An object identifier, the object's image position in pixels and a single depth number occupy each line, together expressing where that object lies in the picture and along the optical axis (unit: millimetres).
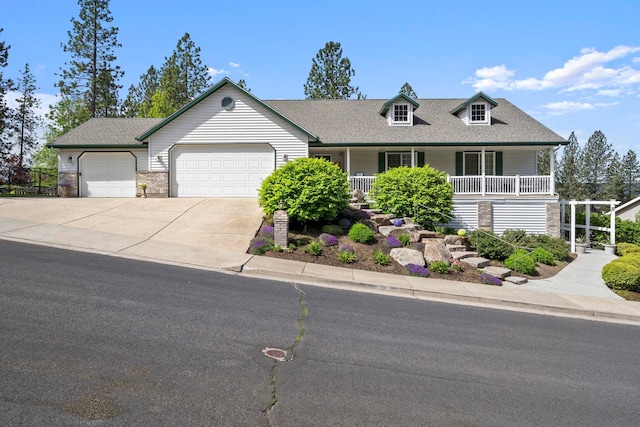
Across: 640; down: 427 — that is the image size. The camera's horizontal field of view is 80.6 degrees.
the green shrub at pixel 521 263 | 12623
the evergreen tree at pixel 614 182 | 43938
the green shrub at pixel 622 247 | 16677
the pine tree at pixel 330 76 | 40062
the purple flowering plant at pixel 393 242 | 12547
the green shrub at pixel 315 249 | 11492
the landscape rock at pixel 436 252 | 11945
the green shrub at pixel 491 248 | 14156
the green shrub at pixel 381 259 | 11359
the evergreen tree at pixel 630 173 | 46128
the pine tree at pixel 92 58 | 34031
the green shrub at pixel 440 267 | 11195
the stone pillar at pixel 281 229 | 11758
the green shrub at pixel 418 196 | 15227
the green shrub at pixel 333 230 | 13148
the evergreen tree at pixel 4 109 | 29875
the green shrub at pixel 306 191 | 12664
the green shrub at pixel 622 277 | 11045
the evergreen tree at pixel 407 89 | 40444
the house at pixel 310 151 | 18734
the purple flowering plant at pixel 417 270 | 10875
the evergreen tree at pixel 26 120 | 37344
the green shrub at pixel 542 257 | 14297
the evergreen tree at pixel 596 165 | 46219
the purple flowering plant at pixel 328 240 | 12289
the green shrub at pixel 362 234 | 12641
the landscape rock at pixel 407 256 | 11453
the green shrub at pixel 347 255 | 11266
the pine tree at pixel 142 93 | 43562
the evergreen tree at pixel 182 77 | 37094
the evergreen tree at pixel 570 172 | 45469
